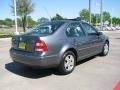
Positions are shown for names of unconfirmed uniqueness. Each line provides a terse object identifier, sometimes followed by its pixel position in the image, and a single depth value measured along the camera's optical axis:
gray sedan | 5.47
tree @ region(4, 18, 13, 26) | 125.25
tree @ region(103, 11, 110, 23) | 100.00
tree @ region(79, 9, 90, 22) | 75.24
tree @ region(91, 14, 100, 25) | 88.99
